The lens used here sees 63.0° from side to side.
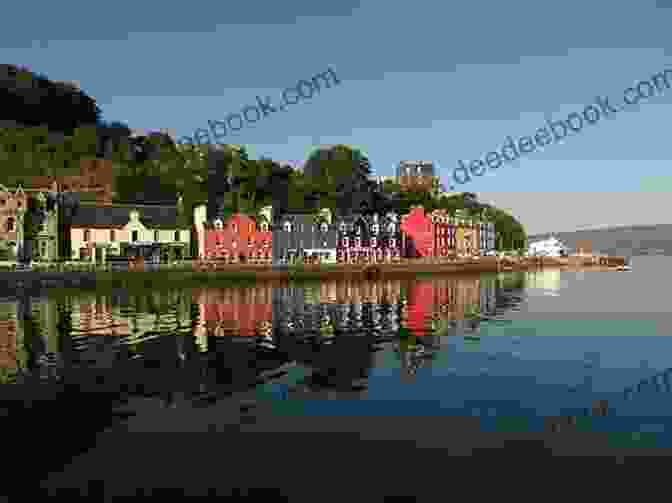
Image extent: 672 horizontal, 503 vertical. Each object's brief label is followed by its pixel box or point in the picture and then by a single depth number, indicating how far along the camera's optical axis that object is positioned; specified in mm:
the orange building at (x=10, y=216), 81688
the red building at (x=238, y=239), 100188
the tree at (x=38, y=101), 148250
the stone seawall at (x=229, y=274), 68500
